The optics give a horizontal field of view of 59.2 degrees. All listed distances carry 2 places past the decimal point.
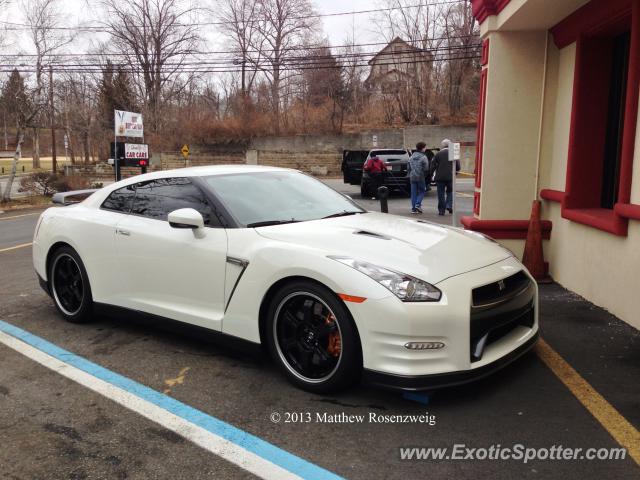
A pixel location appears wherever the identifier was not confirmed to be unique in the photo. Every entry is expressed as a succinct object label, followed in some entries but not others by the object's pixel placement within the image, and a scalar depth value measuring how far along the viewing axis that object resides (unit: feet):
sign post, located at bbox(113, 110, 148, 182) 64.23
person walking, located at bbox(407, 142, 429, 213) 45.37
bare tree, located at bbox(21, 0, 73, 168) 72.69
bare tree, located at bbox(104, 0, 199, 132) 134.62
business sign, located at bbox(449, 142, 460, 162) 31.80
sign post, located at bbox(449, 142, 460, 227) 31.30
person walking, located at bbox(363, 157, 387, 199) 57.93
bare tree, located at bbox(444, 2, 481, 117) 122.52
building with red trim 16.47
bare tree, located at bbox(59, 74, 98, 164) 149.23
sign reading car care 66.09
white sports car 10.26
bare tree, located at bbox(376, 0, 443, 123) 124.98
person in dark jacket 43.37
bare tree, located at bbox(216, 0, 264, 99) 138.00
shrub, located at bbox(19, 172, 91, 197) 70.08
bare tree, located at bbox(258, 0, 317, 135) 137.90
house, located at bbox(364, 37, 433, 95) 126.11
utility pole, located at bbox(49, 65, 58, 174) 77.74
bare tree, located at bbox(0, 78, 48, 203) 66.69
